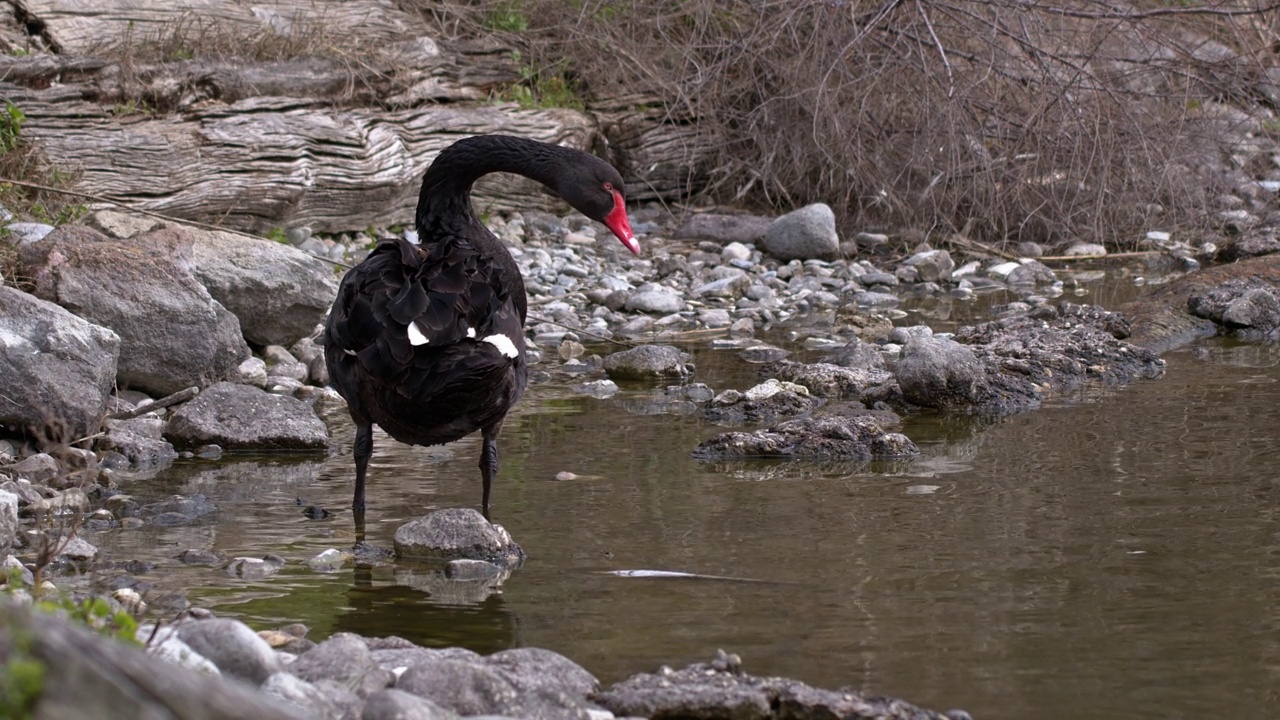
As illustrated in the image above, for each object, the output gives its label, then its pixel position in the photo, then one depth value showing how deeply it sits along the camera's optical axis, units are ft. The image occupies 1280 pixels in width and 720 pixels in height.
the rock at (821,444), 38.50
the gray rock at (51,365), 37.40
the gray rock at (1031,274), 71.97
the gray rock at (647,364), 50.16
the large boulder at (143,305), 43.57
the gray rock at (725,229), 77.25
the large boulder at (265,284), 48.80
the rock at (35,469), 35.10
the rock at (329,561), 28.96
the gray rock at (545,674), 20.76
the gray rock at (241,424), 40.34
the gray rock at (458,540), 29.22
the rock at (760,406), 43.65
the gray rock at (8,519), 27.22
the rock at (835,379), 46.26
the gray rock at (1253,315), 56.18
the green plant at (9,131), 55.72
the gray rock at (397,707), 18.07
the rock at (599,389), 48.19
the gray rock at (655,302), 62.44
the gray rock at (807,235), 73.36
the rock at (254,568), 28.08
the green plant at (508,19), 82.64
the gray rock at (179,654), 18.54
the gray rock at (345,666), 20.56
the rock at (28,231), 48.36
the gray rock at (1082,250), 76.84
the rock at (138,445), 38.93
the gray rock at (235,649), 19.88
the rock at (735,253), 73.20
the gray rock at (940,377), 43.86
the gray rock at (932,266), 71.87
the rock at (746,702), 19.93
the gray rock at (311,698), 18.47
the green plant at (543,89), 80.89
